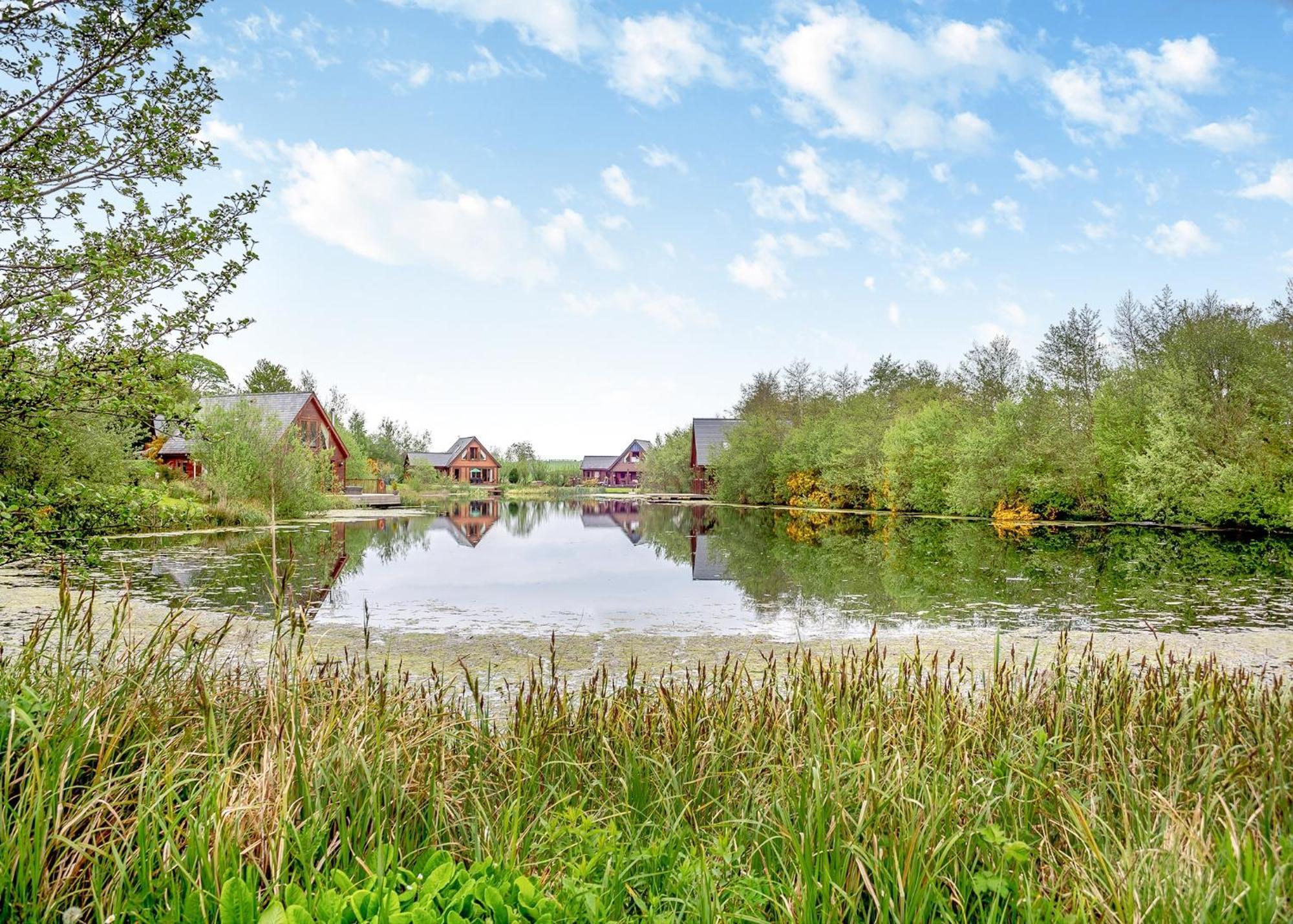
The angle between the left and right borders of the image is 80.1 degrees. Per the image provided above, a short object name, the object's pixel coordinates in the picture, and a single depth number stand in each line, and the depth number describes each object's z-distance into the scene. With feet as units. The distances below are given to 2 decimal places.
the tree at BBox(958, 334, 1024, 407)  116.98
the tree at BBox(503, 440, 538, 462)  267.18
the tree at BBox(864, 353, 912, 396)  163.04
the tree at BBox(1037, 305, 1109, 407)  93.35
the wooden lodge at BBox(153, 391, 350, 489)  107.86
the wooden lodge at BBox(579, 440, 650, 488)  290.15
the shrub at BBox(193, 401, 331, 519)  72.43
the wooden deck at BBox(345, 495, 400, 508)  120.37
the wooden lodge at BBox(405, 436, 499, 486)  246.06
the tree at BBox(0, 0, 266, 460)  14.26
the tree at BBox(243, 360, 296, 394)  173.37
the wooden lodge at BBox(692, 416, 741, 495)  169.27
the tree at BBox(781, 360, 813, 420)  144.25
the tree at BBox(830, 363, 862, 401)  144.66
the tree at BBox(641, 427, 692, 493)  182.29
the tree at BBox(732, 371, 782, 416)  145.18
